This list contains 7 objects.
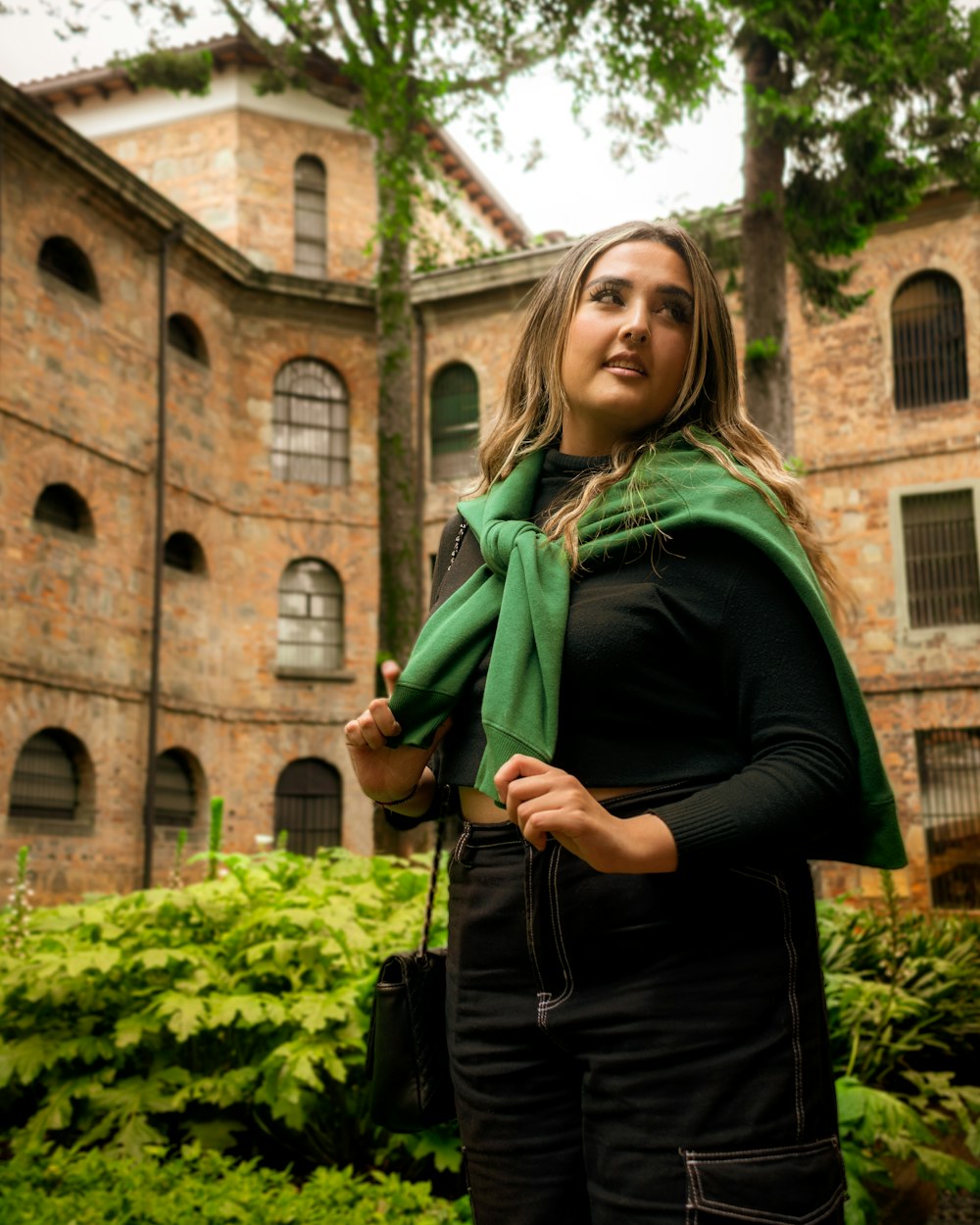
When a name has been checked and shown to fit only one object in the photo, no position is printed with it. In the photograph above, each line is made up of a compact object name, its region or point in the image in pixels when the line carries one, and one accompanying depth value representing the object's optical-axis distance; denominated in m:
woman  1.47
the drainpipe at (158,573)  16.75
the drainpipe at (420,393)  20.66
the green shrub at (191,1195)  3.39
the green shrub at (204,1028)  3.93
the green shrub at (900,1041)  3.43
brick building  15.92
